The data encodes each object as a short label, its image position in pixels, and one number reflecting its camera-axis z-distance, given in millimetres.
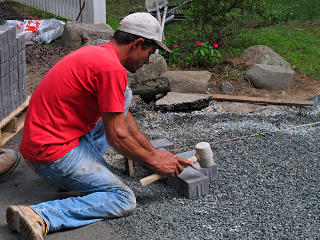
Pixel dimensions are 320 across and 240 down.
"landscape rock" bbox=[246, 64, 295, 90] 7027
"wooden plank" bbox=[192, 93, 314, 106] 6143
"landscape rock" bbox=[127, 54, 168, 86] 6574
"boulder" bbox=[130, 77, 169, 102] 5883
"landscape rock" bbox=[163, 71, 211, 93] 6555
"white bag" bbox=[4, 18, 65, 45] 8195
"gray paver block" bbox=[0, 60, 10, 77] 4365
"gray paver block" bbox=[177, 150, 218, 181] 3785
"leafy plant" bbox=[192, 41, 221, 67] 7551
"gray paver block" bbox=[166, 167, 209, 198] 3548
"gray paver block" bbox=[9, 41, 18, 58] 4512
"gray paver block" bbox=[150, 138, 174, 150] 4171
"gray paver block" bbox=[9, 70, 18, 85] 4615
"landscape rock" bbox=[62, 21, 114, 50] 7652
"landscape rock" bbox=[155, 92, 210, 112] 5645
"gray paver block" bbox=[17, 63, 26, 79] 4789
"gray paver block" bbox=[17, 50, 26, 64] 4742
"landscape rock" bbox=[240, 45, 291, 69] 7781
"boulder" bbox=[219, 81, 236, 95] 6887
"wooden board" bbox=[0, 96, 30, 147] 4508
